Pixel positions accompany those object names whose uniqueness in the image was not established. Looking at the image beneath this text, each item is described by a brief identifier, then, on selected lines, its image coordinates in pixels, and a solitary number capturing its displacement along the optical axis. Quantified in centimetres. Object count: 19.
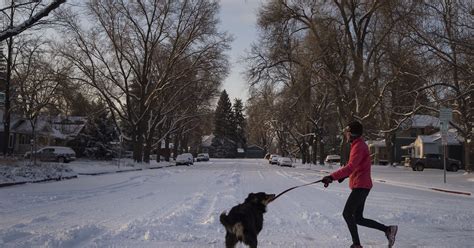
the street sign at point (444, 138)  2602
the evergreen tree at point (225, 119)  13050
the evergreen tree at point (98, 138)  6144
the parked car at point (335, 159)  8993
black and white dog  717
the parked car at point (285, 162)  6619
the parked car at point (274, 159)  7664
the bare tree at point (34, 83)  4294
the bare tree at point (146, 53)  4838
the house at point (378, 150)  8742
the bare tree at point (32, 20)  1614
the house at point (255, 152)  14750
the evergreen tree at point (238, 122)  13375
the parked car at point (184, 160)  6041
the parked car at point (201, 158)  8925
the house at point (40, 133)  6612
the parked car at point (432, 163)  5334
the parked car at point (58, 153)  5138
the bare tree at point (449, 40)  2583
